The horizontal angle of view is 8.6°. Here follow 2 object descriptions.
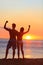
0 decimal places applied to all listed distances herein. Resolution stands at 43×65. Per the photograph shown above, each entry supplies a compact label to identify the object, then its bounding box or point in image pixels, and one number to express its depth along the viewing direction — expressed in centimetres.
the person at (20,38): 1310
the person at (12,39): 1281
